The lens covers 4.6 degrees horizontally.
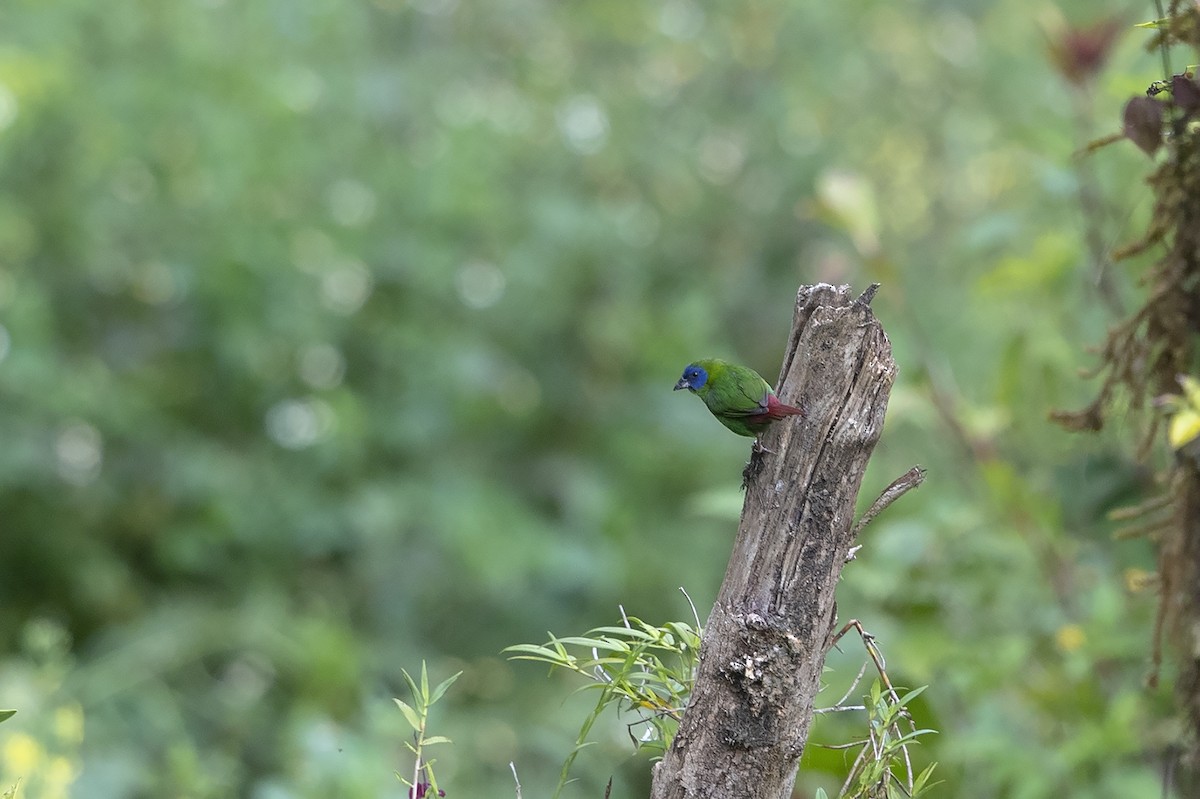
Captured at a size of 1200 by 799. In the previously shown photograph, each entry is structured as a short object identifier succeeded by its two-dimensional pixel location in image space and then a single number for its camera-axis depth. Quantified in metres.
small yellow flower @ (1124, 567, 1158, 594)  13.64
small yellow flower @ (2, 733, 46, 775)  13.94
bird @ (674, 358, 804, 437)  13.18
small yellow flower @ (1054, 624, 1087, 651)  14.95
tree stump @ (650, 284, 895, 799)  13.05
